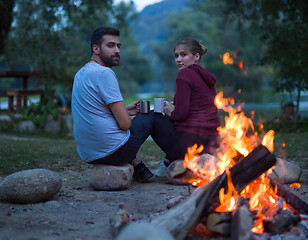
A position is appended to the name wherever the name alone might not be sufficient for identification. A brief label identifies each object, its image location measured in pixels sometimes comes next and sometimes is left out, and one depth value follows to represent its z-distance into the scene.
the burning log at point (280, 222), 3.19
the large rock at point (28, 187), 4.20
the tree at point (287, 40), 10.52
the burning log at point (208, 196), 2.99
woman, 4.83
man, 4.66
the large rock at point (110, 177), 4.93
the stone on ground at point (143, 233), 2.27
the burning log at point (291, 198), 3.54
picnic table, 13.36
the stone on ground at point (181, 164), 4.87
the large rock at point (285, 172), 5.02
